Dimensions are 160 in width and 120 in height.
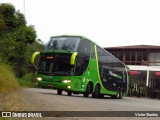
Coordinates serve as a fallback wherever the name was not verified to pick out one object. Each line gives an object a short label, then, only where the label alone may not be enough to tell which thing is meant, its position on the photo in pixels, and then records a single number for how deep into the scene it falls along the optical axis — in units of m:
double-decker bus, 20.02
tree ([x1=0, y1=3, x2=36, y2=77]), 29.92
